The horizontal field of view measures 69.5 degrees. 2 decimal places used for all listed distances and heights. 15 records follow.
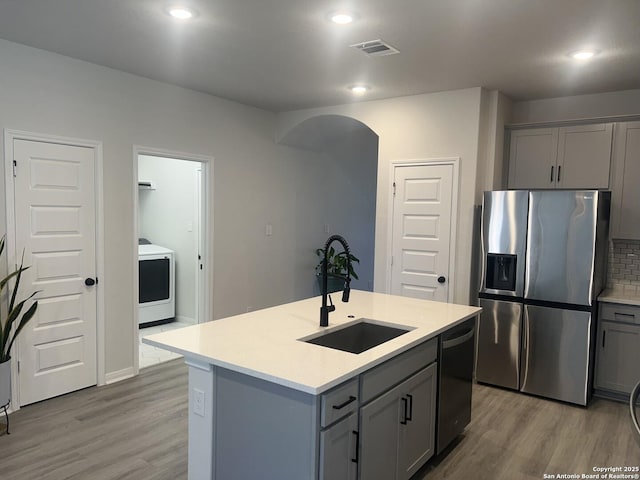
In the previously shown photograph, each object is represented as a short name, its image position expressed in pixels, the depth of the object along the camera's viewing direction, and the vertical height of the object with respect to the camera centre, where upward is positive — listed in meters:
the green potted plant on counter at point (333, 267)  6.04 -0.71
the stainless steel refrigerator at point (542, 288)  3.58 -0.56
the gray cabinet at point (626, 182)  3.79 +0.33
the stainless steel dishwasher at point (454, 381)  2.69 -1.01
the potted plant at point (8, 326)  3.07 -0.83
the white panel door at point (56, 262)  3.39 -0.44
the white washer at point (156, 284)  5.52 -0.93
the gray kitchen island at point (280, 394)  1.78 -0.77
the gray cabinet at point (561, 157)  3.94 +0.56
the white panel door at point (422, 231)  4.31 -0.14
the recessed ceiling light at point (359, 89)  4.19 +1.16
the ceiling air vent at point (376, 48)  3.06 +1.14
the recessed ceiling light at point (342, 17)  2.62 +1.14
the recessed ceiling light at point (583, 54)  3.12 +1.15
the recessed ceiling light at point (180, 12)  2.61 +1.14
